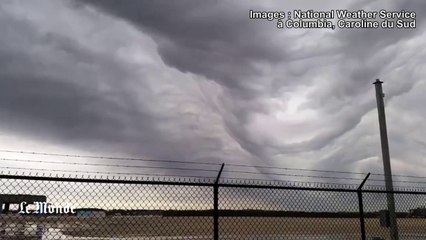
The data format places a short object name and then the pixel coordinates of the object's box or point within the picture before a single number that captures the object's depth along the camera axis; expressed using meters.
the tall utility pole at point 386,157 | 15.29
